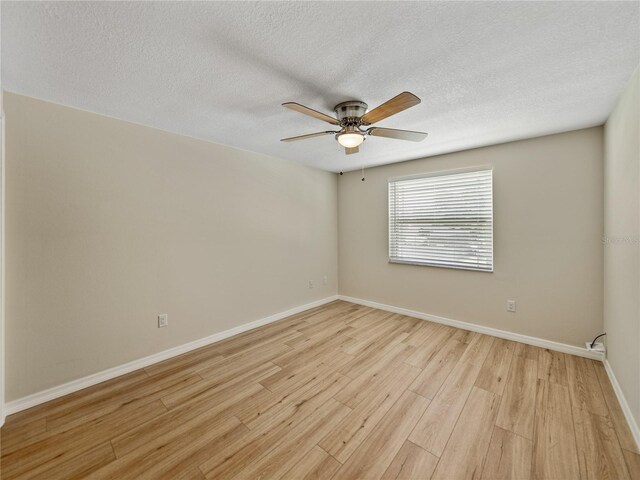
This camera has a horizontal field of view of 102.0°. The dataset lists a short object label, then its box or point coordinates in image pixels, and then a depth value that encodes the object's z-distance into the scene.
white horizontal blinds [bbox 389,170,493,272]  3.18
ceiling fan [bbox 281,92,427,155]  1.77
